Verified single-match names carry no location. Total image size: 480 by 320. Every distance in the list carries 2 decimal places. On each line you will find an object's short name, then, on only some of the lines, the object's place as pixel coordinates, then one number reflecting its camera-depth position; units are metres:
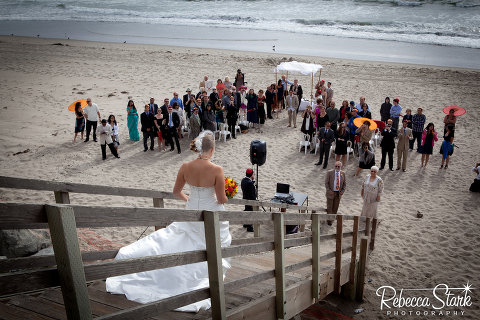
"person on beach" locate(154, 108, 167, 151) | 14.16
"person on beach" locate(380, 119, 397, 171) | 13.09
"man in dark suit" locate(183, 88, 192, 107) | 16.48
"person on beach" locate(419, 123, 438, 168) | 13.01
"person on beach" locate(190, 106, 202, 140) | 14.21
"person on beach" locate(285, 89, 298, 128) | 16.64
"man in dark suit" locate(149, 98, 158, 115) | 14.48
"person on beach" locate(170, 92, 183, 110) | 15.44
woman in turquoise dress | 14.59
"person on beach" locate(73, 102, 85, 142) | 14.50
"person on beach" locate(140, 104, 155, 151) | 13.96
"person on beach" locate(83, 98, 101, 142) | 14.74
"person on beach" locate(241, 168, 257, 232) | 8.74
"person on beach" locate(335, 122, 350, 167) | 13.03
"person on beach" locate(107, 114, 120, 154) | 13.10
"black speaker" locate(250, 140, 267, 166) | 9.59
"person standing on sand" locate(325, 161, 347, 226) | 9.77
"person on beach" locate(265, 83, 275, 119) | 17.84
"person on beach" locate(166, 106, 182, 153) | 14.18
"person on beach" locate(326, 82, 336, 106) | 18.38
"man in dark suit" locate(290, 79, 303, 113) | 18.30
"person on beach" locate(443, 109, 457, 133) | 13.74
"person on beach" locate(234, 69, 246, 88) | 20.27
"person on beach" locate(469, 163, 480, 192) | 11.41
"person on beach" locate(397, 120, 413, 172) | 12.86
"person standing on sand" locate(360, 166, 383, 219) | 9.24
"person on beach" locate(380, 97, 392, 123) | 15.84
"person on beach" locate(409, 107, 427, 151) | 13.98
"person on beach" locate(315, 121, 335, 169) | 12.88
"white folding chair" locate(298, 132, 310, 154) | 14.44
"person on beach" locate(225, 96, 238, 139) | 15.43
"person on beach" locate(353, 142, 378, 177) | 12.29
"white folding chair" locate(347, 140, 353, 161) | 14.02
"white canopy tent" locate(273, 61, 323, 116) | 17.83
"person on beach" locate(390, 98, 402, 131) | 15.58
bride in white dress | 3.68
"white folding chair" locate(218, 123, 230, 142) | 15.35
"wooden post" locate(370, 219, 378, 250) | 8.97
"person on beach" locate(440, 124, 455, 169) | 12.91
